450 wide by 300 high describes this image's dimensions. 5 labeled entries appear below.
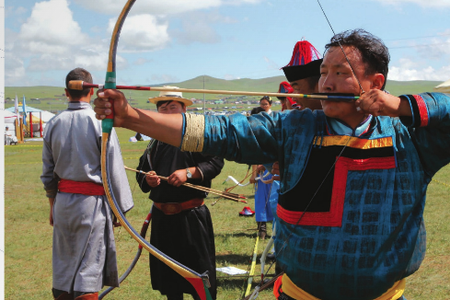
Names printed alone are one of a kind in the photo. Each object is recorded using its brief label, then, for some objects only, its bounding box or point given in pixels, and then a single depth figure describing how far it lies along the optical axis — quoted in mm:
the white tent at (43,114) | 44250
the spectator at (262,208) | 6285
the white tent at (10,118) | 33781
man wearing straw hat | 3809
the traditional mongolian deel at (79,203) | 3426
